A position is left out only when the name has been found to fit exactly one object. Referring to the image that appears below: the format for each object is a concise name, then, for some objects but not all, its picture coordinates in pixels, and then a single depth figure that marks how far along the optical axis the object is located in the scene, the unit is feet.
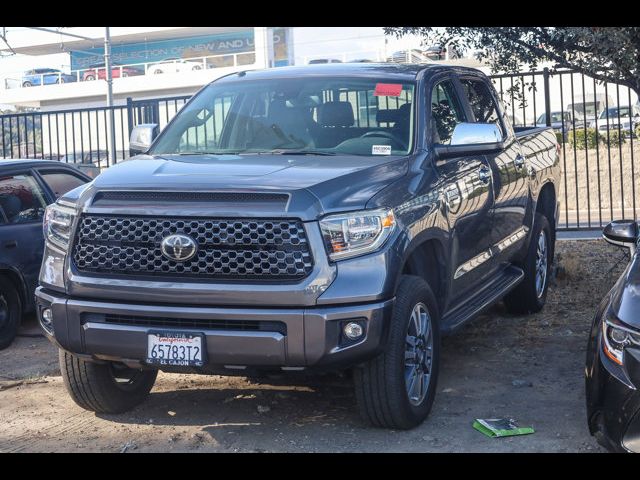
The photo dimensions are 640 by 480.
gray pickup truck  15.28
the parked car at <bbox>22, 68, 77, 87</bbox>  206.59
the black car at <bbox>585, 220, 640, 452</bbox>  13.00
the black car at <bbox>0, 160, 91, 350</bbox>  25.66
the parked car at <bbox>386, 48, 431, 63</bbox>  116.47
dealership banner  236.94
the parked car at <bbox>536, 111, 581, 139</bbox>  67.94
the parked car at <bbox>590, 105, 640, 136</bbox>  35.10
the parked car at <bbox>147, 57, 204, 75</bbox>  195.21
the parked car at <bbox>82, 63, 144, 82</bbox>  204.65
